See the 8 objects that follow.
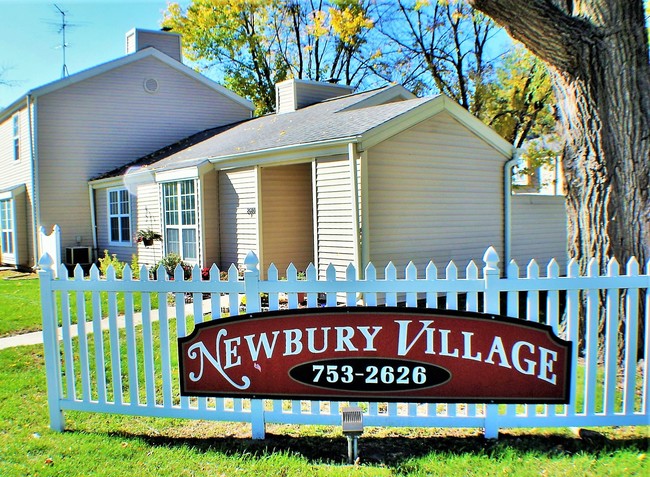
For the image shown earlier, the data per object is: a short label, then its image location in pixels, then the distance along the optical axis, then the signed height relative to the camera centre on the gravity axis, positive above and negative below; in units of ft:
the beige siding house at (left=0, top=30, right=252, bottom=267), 56.08 +9.14
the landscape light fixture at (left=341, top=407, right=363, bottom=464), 11.94 -4.71
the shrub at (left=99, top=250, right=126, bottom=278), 45.68 -3.61
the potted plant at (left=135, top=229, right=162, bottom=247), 48.29 -1.37
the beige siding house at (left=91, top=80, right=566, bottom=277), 32.71 +1.88
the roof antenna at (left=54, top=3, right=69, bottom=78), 66.82 +24.31
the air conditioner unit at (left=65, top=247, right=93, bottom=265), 57.06 -3.34
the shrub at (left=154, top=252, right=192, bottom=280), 42.23 -3.37
